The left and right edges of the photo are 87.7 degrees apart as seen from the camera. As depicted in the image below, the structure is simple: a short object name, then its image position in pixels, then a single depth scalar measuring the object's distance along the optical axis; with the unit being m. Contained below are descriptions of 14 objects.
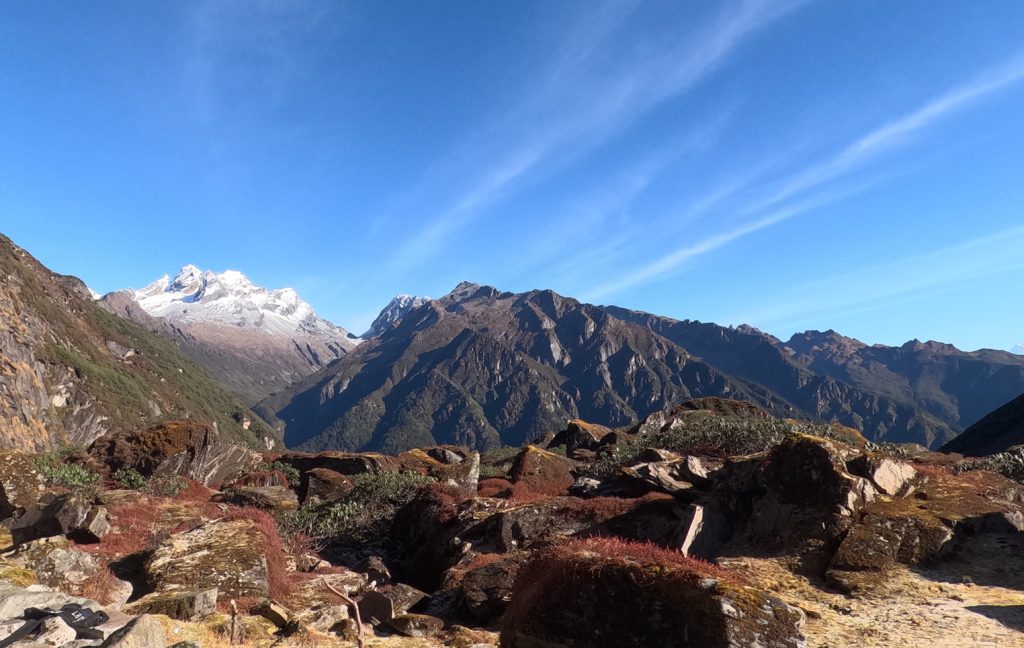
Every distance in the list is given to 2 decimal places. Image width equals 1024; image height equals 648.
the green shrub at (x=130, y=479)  32.38
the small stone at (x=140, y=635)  10.88
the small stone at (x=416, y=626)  16.45
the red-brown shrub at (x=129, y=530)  20.93
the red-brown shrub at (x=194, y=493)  31.95
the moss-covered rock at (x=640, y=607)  9.70
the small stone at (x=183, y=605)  15.89
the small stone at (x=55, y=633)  12.03
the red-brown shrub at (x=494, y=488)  33.41
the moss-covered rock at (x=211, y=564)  18.58
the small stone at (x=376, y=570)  24.23
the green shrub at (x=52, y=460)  30.97
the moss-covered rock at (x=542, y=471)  35.62
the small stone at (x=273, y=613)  16.22
